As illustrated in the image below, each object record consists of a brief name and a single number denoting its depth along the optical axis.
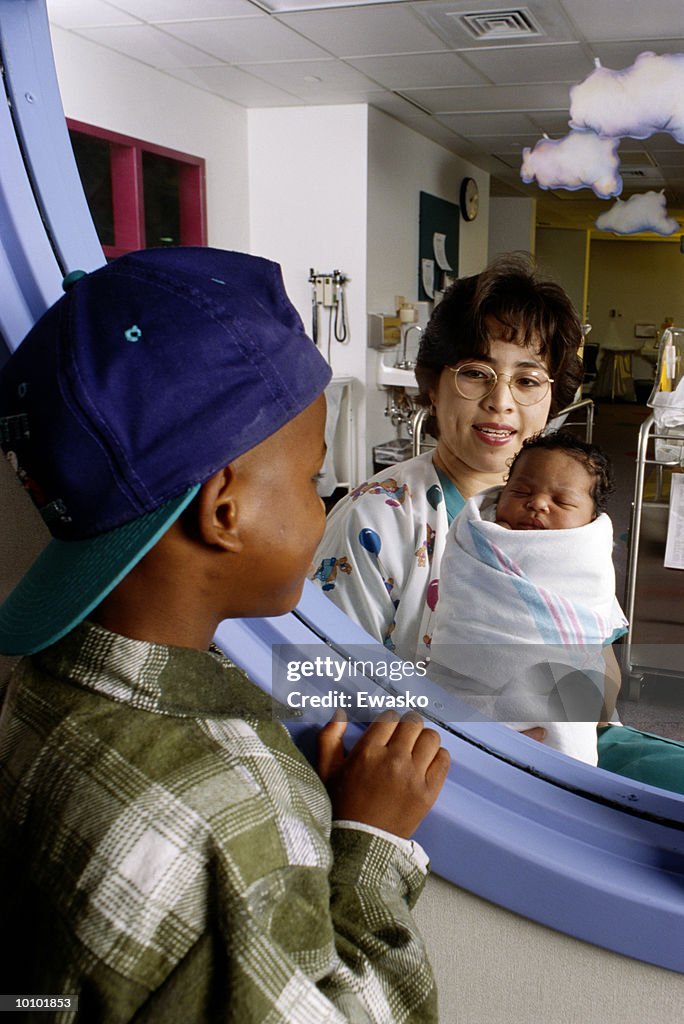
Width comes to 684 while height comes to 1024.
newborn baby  0.68
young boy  0.33
